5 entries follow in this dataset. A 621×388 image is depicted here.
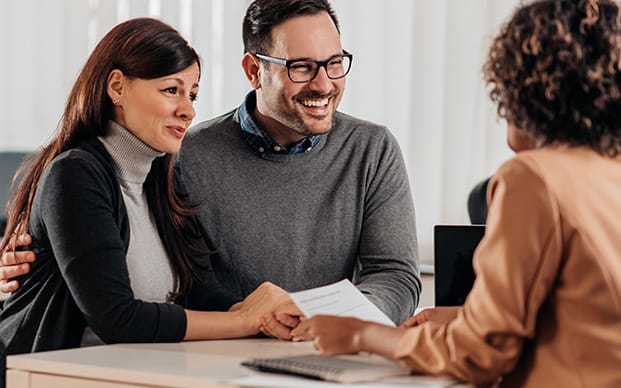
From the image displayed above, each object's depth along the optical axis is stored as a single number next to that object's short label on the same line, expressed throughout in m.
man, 2.84
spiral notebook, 2.06
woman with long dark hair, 2.41
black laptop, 2.48
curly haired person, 1.97
